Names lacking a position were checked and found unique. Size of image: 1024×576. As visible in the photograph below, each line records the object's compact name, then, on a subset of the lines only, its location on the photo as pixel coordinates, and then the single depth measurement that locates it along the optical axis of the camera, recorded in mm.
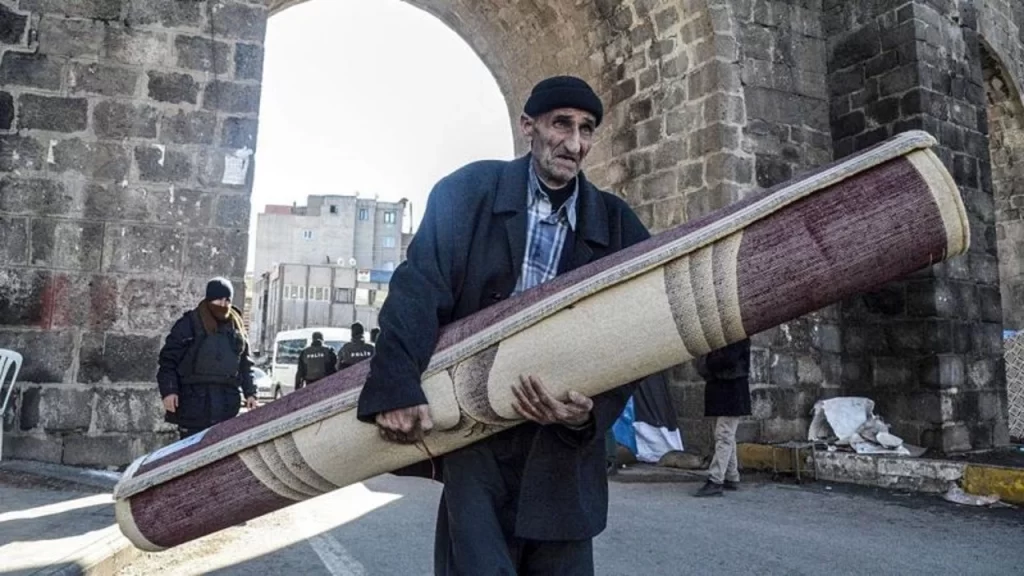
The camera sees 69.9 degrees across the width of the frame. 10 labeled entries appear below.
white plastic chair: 5125
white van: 19547
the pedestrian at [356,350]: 12195
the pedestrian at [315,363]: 13539
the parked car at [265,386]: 20734
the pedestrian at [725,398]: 5719
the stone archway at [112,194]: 5379
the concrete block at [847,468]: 6204
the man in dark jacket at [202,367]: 4922
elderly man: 1684
